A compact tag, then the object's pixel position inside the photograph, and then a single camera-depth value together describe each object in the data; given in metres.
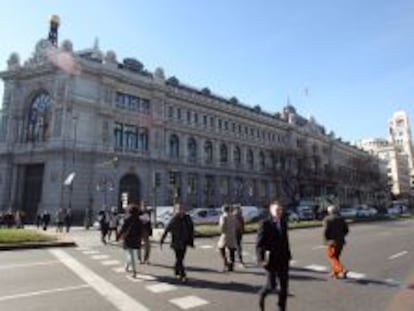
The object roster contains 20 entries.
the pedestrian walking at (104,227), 23.58
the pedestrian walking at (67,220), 35.12
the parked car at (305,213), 57.62
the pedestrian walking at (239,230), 14.50
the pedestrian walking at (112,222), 25.38
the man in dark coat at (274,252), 7.53
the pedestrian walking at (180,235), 11.22
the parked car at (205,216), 41.59
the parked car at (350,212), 62.59
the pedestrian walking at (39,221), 42.09
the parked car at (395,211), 80.31
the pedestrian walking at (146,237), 14.80
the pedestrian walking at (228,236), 13.34
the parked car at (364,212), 63.81
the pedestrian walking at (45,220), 36.66
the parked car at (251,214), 46.97
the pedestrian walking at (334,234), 12.13
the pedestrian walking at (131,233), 11.91
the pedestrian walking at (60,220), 35.53
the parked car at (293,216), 52.48
